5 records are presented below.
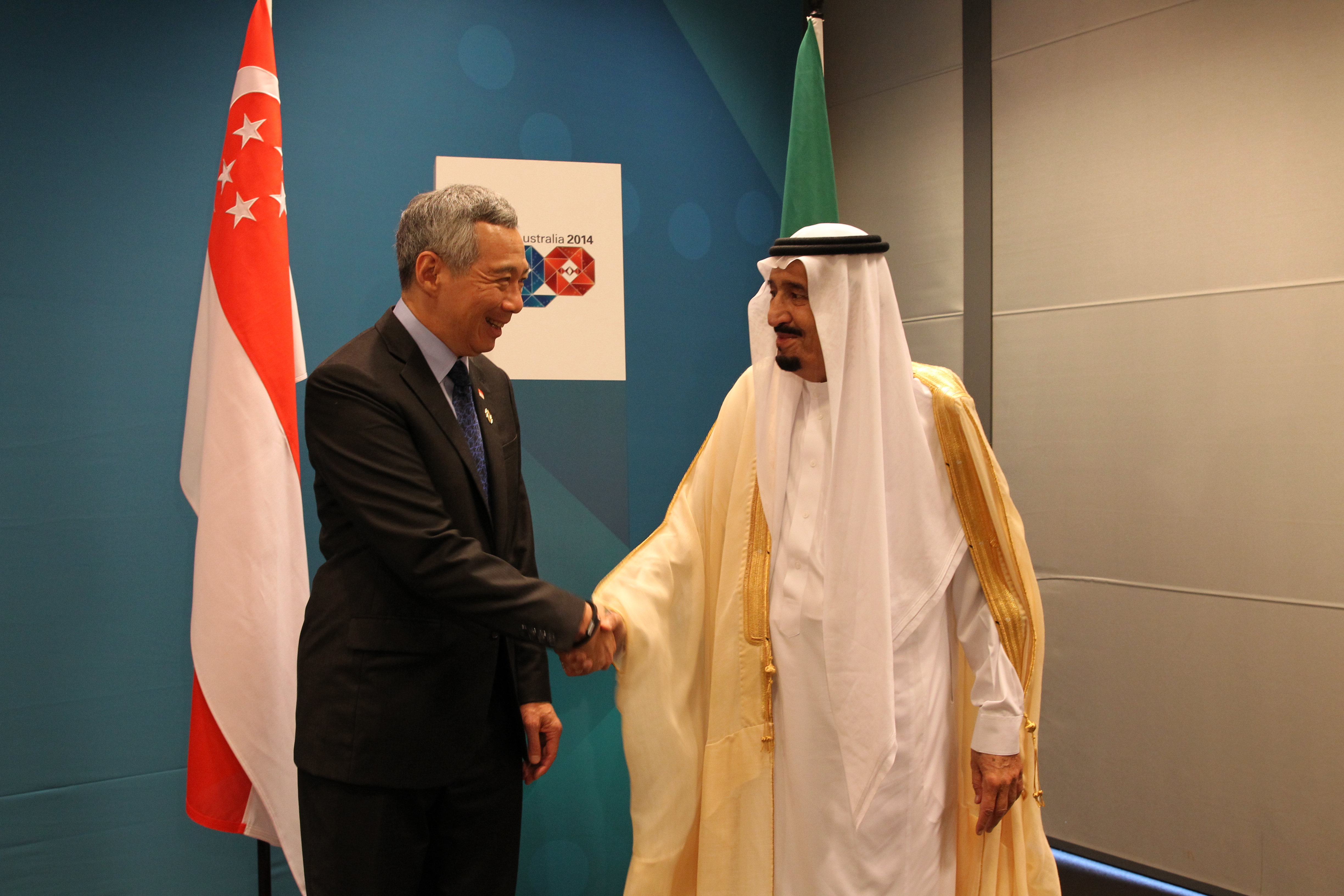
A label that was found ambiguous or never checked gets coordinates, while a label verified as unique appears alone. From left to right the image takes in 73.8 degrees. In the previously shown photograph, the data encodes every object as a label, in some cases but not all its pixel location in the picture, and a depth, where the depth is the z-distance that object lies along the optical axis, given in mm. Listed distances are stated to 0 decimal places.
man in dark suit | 1746
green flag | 2545
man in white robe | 1771
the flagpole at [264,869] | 2318
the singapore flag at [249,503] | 2219
